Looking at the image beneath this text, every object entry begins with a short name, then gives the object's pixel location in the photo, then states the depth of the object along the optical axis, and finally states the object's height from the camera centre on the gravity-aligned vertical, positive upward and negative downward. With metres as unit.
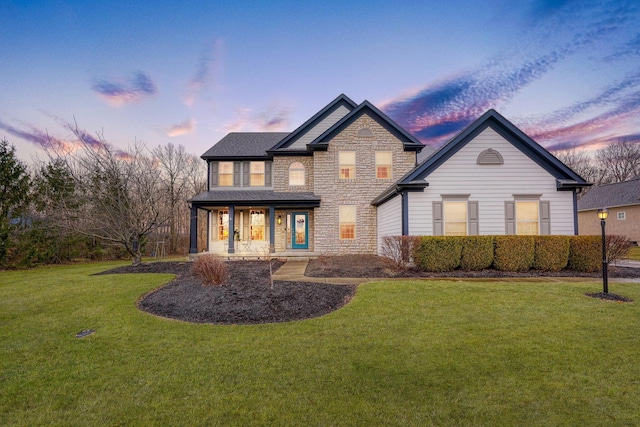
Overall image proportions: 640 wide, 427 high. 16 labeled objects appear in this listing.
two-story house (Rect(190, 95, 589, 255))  11.73 +1.71
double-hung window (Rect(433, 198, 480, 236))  11.73 +0.32
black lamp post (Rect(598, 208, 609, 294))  6.82 -0.98
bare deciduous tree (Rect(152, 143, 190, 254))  27.68 +5.42
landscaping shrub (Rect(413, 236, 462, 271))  9.84 -1.04
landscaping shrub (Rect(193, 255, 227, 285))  8.17 -1.38
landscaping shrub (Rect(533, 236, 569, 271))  9.98 -1.07
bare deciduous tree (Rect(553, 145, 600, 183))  42.03 +8.54
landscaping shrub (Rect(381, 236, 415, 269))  10.05 -0.98
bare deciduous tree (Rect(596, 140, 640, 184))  39.34 +8.52
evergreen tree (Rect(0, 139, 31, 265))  15.16 +1.68
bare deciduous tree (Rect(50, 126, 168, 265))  13.25 +1.40
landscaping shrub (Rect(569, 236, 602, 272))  9.94 -1.08
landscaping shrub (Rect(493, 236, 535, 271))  9.96 -1.10
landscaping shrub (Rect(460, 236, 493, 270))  10.00 -1.09
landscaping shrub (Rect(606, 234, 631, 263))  9.59 -0.84
